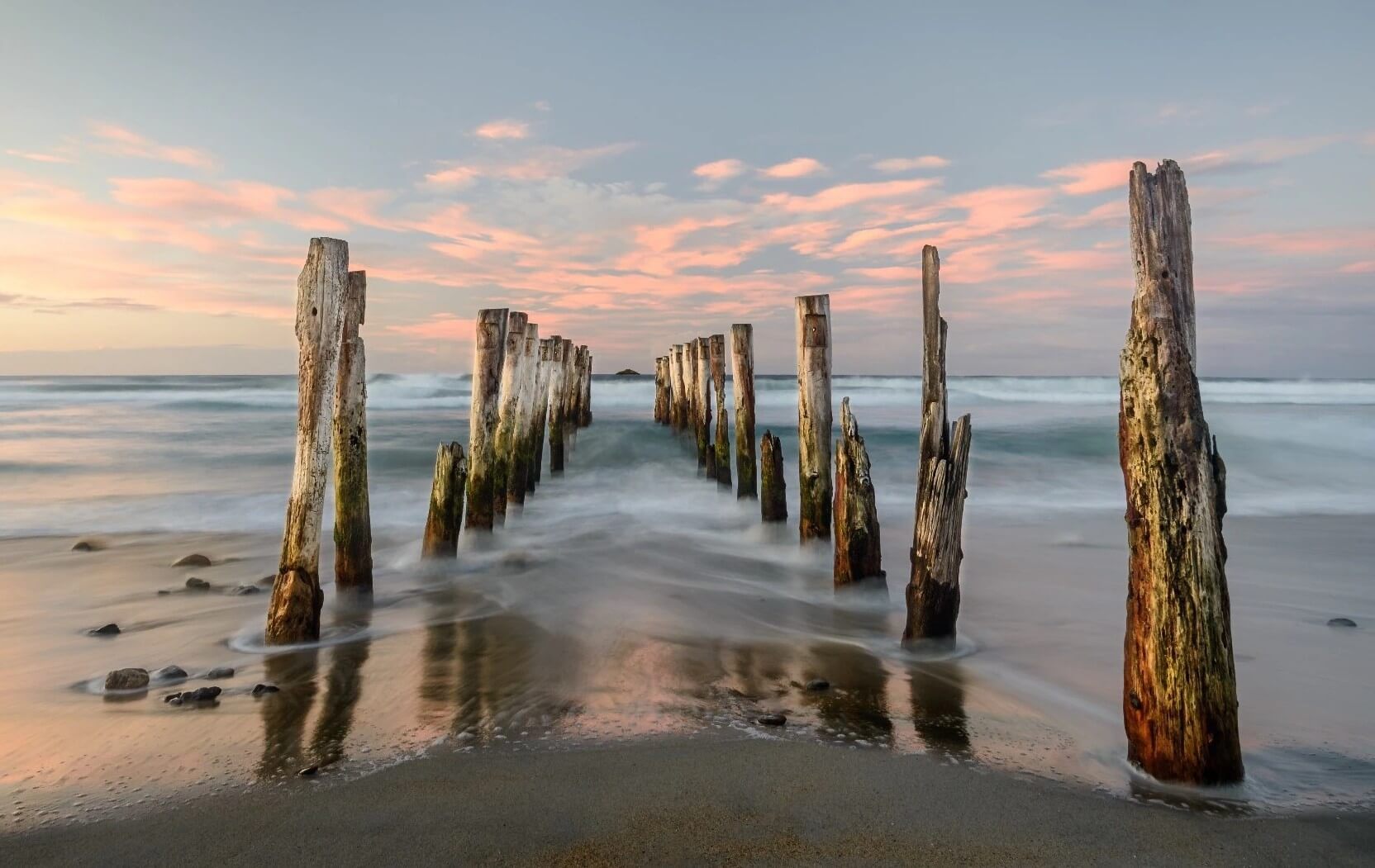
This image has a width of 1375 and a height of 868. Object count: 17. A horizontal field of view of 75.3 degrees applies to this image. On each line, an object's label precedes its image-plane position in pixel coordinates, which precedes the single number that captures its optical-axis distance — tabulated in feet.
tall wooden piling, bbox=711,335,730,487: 47.93
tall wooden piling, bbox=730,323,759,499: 38.06
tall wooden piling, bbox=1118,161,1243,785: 9.94
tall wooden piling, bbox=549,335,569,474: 60.23
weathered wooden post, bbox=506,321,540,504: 41.09
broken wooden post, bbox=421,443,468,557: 26.89
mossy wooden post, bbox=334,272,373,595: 20.75
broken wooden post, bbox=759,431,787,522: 32.22
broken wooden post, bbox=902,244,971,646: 16.05
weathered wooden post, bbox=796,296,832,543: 26.30
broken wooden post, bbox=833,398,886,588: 21.15
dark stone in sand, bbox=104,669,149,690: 14.64
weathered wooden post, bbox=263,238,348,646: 17.21
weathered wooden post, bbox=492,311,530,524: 37.78
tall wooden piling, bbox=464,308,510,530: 29.22
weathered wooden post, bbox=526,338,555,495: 49.08
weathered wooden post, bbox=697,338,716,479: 54.34
